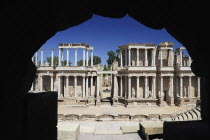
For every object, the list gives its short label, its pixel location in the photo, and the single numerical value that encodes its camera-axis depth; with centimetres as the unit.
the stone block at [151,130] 1409
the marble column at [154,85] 3378
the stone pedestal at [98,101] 3297
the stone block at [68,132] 1291
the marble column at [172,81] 3456
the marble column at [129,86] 3296
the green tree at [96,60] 8700
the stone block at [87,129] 1640
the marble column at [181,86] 3354
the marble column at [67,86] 3469
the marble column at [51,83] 3484
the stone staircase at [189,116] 1470
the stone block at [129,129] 1617
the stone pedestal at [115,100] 3347
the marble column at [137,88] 3342
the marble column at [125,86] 3392
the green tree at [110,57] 9012
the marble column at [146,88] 3360
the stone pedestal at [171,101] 3292
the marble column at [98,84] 3475
